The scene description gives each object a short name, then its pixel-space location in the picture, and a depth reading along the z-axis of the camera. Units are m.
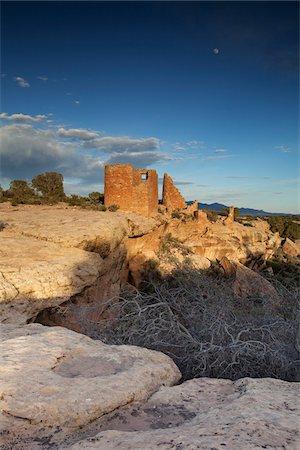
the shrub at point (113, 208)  16.99
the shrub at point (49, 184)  19.98
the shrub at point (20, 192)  16.55
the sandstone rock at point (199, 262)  17.32
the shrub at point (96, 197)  19.12
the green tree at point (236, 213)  41.34
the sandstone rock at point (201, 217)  22.09
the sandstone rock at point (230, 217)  25.53
